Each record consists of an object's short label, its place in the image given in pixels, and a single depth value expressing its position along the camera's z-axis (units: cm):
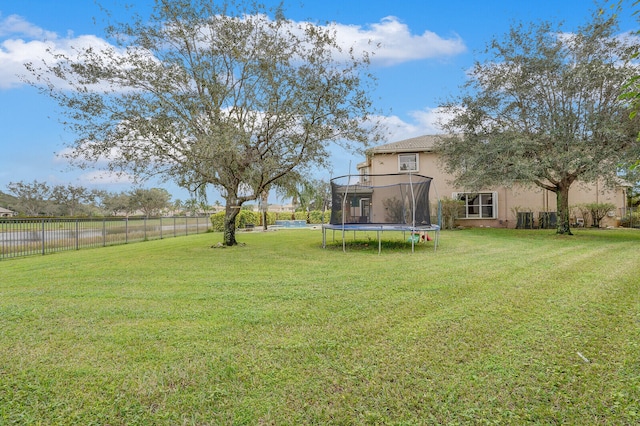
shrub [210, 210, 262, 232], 2078
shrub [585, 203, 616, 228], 1819
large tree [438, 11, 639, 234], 1144
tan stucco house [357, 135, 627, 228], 1883
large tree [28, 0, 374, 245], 862
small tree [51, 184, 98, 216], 4662
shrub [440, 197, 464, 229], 1800
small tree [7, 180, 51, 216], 4512
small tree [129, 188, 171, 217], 4488
